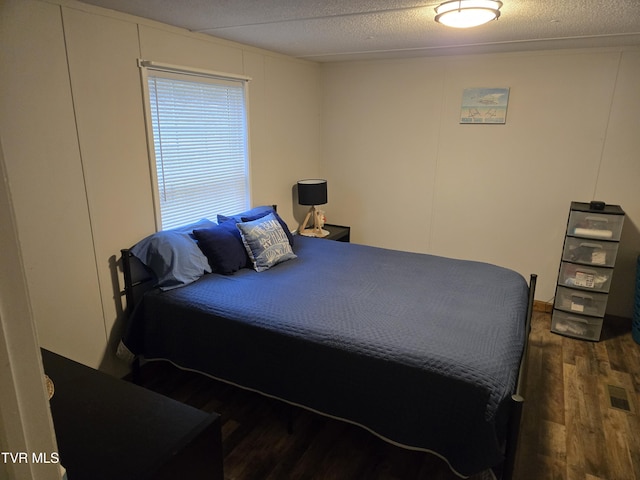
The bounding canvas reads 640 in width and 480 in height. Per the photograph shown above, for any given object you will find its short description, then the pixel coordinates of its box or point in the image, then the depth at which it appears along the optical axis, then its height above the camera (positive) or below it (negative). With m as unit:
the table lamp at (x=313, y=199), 4.16 -0.55
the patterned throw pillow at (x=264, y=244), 3.07 -0.75
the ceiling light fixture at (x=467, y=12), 2.10 +0.68
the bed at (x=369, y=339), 1.81 -0.98
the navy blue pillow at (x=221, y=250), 2.91 -0.75
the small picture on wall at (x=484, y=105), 3.75 +0.37
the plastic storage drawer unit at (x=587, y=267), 3.27 -0.95
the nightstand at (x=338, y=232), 4.31 -0.93
